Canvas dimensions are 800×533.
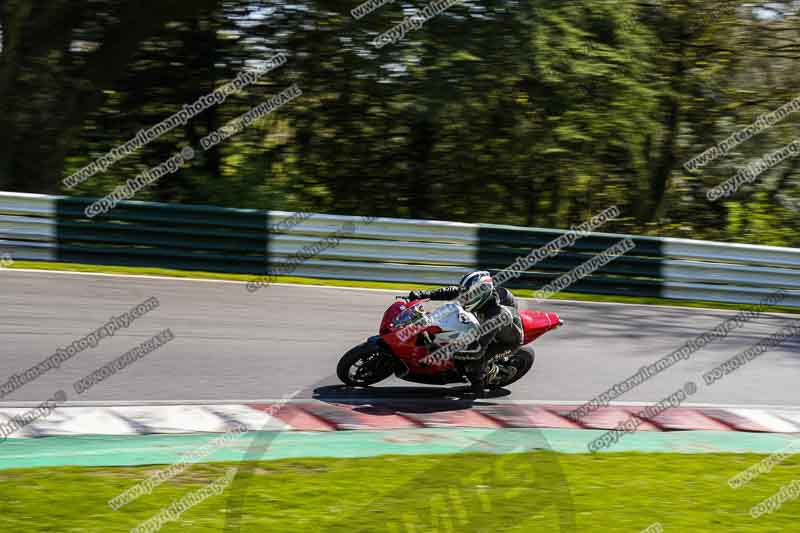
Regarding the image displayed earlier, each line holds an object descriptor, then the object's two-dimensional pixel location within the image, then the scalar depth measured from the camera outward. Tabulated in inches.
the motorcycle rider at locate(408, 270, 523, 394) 690.2
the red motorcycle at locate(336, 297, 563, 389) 690.8
